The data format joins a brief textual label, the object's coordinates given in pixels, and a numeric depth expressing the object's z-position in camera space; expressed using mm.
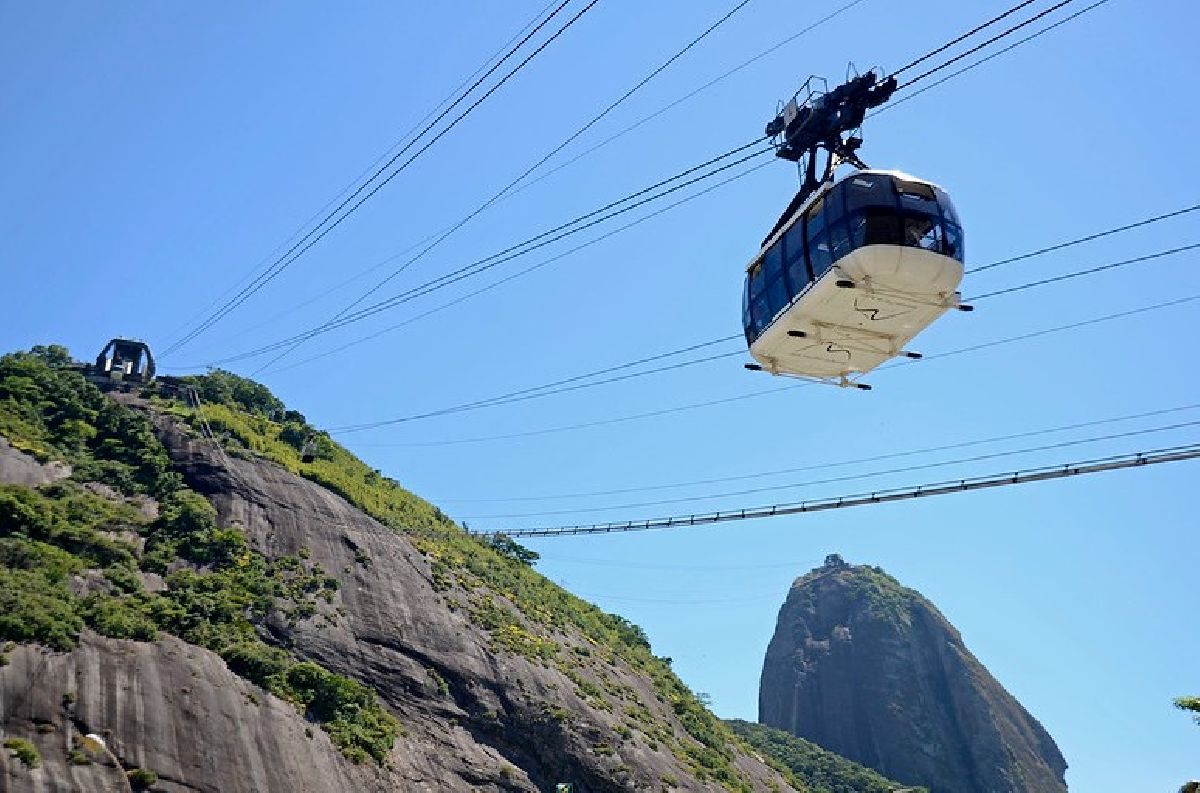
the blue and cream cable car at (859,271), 22641
